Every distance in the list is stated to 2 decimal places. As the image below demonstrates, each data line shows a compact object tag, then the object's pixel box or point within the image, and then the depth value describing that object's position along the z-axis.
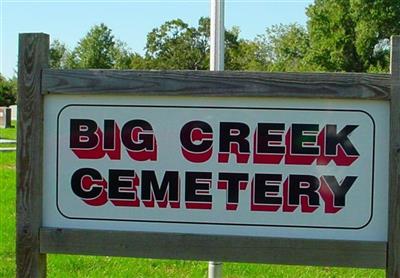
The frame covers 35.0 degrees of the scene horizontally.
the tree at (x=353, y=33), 40.97
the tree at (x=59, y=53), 61.84
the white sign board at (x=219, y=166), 2.70
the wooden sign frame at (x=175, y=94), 2.67
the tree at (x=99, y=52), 61.59
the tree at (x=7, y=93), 57.48
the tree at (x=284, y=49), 46.81
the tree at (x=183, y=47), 56.38
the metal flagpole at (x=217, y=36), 3.54
